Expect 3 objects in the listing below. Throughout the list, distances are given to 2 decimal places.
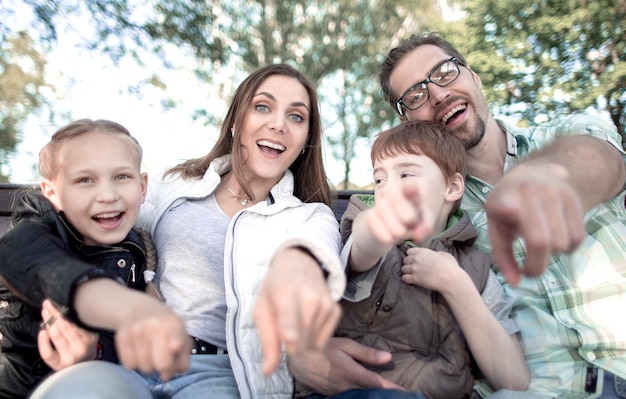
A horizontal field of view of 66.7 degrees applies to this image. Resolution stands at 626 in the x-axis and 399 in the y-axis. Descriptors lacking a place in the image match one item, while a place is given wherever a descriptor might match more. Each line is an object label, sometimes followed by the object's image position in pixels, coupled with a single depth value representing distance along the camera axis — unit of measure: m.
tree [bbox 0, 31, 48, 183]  8.01
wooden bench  0.88
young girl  0.40
